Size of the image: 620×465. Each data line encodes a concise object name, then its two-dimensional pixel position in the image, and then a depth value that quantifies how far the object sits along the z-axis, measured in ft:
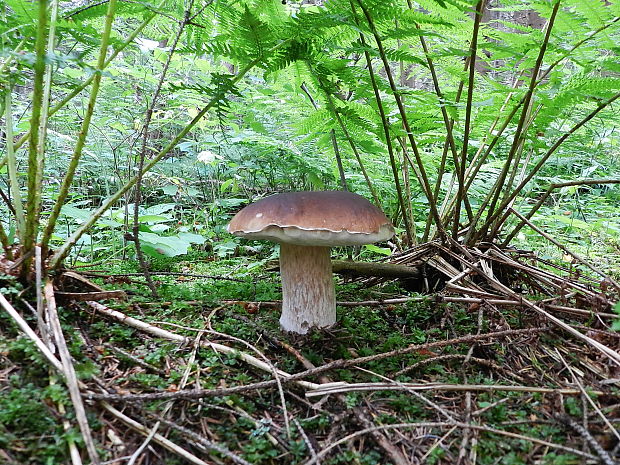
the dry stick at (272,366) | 0.77
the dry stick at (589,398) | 0.70
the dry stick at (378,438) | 0.69
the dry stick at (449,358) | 0.96
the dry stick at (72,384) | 0.63
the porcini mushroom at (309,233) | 0.99
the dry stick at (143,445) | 0.65
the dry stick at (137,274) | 1.30
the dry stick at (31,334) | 0.77
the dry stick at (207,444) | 0.66
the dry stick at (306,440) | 0.68
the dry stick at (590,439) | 0.62
